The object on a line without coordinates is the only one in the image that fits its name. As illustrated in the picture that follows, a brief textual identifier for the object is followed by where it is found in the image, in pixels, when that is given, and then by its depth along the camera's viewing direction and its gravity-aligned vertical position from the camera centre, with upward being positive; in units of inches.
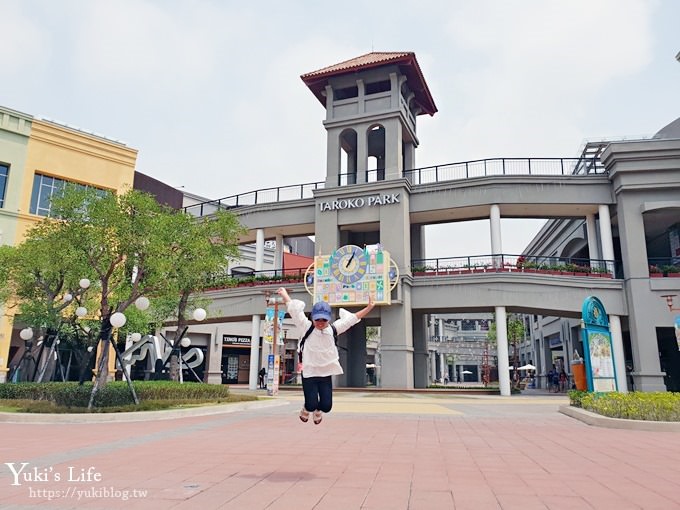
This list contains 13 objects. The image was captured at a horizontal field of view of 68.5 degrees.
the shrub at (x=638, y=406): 428.1 -36.5
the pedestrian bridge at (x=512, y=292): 941.8 +132.1
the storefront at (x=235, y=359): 1562.5 +3.2
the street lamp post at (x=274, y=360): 812.6 +0.6
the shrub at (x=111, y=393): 514.3 -38.4
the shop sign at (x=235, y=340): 1546.5 +61.5
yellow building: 1000.2 +402.2
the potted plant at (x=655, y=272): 930.7 +169.0
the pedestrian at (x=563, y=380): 1266.0 -43.1
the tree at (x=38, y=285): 677.9 +105.2
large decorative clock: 960.3 +164.5
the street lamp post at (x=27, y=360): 729.6 -3.0
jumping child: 243.8 -1.1
